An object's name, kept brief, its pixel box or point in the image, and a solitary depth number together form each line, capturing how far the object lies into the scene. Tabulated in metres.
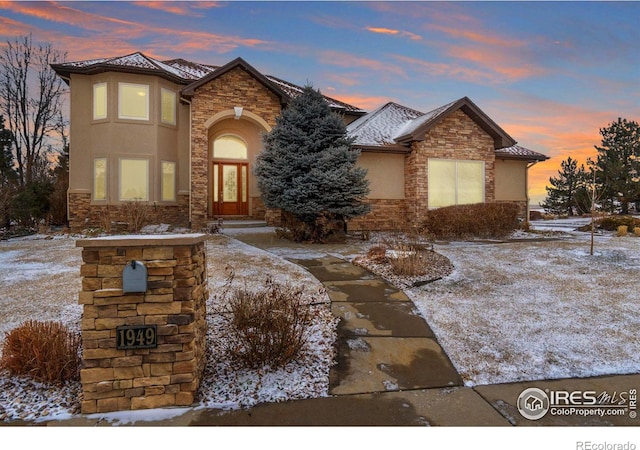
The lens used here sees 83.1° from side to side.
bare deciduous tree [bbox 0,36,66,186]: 20.94
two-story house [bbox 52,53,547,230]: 13.33
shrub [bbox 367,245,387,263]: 7.21
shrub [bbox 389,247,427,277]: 6.41
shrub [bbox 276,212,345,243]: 10.14
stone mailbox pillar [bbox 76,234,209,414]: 2.90
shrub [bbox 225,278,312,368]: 3.55
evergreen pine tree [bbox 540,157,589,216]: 27.81
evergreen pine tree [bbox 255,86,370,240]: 9.93
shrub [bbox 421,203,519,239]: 11.62
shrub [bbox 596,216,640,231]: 13.98
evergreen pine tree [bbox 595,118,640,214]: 23.12
